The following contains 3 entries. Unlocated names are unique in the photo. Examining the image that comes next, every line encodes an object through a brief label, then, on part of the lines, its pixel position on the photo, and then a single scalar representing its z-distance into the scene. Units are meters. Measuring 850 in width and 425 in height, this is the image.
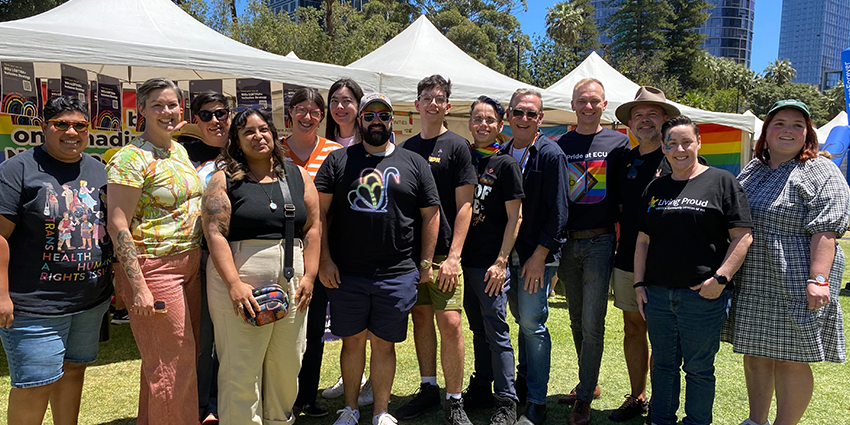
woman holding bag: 2.63
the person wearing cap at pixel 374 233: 3.00
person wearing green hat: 2.83
